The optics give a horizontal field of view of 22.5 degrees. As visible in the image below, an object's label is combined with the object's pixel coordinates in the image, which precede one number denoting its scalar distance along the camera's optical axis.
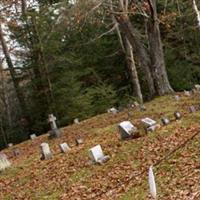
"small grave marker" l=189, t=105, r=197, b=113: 13.68
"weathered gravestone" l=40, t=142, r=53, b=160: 13.09
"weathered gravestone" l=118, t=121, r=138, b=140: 12.23
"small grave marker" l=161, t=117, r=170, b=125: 12.77
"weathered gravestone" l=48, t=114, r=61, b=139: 17.25
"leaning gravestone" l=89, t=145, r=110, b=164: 10.94
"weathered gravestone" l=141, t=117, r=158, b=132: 12.26
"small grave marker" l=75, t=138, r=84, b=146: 13.89
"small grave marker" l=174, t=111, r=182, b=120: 13.24
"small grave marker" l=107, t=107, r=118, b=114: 18.92
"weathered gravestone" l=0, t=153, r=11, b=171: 13.49
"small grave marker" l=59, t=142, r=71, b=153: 13.25
